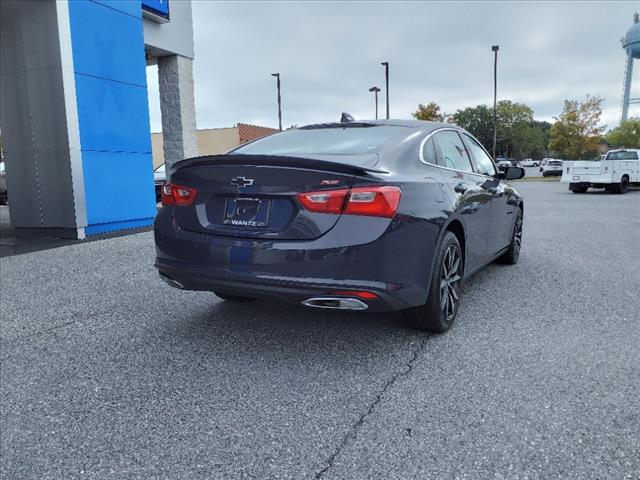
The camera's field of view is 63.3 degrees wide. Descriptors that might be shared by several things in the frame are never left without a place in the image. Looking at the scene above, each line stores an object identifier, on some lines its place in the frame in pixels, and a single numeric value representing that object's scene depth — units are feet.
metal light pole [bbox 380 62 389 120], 122.11
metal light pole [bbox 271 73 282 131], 122.01
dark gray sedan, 9.77
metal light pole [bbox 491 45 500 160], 129.59
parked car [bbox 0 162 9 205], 52.92
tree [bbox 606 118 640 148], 169.17
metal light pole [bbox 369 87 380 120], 132.16
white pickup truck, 63.26
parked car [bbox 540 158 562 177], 133.20
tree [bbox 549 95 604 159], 136.46
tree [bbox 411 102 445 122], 164.66
